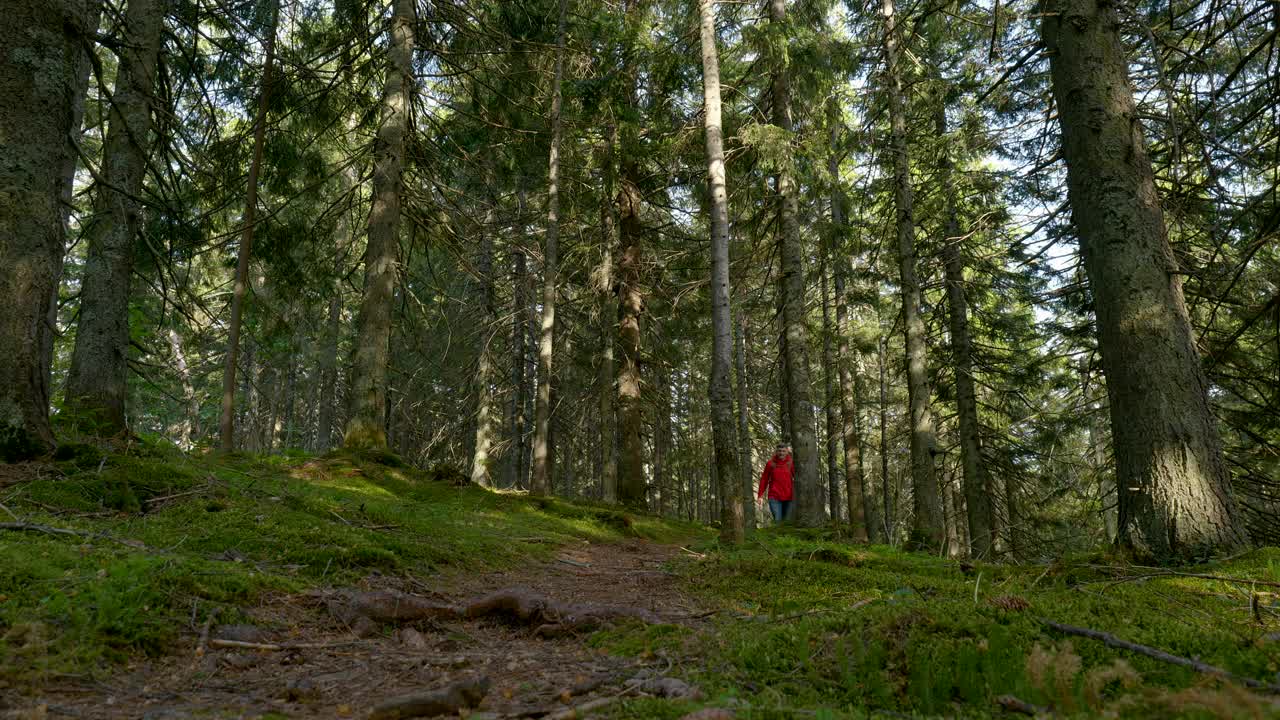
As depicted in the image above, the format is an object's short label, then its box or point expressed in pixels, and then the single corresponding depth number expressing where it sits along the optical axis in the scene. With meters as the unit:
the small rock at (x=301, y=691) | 2.43
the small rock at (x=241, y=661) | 2.77
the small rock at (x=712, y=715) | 1.73
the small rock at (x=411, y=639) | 3.34
